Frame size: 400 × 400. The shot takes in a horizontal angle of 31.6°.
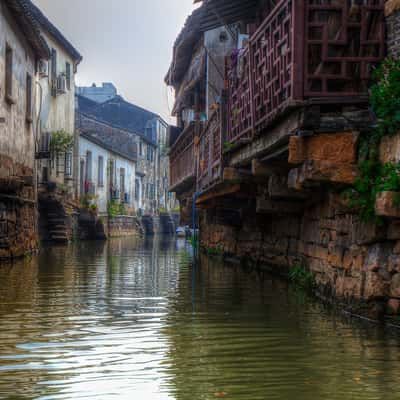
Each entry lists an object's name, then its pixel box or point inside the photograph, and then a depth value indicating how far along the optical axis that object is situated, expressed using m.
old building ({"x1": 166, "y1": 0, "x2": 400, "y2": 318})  7.27
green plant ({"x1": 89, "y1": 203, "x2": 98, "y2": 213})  33.74
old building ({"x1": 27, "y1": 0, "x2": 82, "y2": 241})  25.36
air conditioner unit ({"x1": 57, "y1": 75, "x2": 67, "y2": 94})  27.73
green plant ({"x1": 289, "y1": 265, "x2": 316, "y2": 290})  9.80
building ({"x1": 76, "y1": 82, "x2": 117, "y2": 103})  59.81
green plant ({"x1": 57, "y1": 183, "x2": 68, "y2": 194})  27.35
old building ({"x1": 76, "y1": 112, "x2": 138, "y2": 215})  36.41
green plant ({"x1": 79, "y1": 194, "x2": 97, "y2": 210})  33.75
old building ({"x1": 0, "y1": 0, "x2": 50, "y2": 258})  15.66
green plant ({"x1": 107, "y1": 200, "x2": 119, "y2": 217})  40.91
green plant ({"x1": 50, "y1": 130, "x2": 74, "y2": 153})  26.11
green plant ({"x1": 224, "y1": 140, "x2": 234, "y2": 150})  12.02
